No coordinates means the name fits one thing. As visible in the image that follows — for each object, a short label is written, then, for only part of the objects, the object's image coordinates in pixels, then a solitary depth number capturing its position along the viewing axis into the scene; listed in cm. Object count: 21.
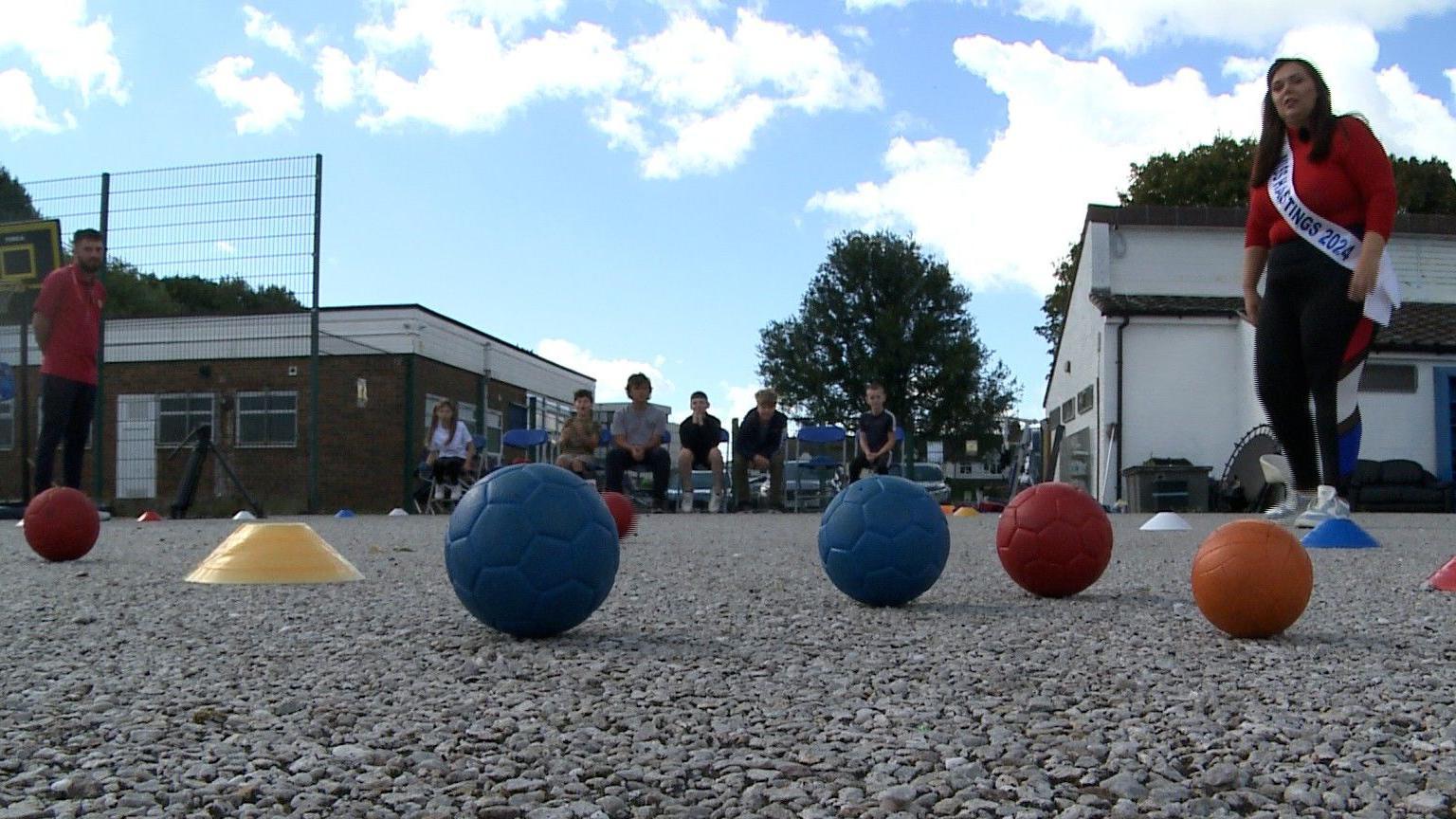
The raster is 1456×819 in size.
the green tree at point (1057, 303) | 3703
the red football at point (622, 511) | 831
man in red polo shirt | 966
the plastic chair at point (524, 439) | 1939
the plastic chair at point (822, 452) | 1789
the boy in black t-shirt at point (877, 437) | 1390
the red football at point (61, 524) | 633
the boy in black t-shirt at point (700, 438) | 1441
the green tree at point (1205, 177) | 3431
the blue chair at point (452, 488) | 1598
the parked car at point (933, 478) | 2312
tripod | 1245
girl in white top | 1580
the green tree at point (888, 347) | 4475
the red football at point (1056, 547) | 459
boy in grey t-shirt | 1317
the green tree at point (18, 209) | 1466
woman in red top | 670
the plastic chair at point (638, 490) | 1609
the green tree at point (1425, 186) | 3550
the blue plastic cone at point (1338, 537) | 670
